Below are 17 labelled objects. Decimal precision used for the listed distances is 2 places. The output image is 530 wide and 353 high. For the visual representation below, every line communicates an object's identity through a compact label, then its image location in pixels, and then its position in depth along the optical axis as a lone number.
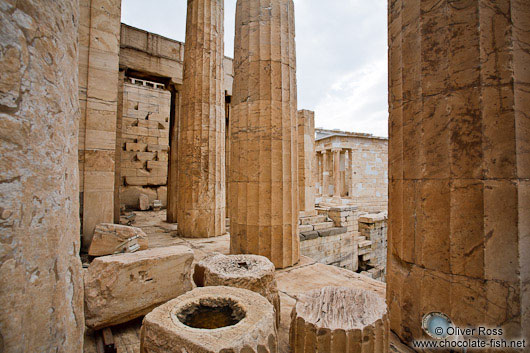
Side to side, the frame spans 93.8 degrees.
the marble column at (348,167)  17.64
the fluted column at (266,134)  4.56
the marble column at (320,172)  19.69
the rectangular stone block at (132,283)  2.51
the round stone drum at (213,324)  1.55
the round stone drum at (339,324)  1.88
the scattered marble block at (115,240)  4.39
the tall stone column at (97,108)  4.95
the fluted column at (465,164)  1.89
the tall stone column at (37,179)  0.69
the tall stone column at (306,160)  10.11
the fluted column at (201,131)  7.12
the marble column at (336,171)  16.65
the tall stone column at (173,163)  9.03
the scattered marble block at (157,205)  12.64
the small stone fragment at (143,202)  12.17
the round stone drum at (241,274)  2.69
